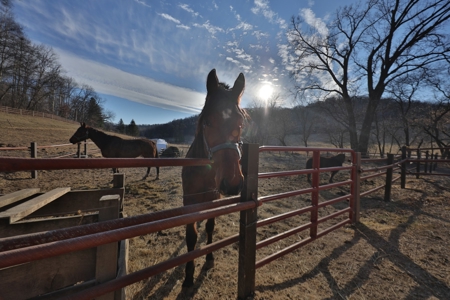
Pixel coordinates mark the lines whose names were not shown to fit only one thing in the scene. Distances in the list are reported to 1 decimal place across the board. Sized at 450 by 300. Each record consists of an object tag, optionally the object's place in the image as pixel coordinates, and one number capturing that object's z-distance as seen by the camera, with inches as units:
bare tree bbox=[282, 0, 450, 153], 542.0
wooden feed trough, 48.5
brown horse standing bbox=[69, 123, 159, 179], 345.4
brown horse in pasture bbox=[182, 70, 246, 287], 66.2
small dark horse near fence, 359.7
